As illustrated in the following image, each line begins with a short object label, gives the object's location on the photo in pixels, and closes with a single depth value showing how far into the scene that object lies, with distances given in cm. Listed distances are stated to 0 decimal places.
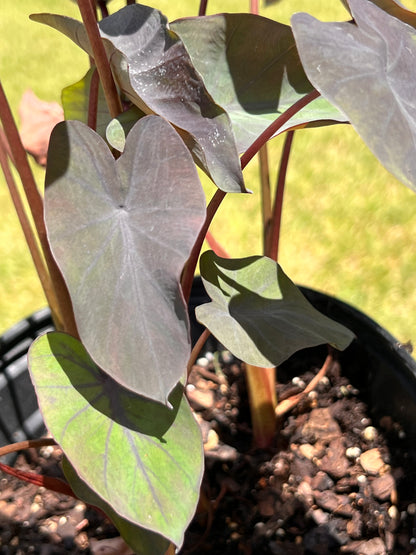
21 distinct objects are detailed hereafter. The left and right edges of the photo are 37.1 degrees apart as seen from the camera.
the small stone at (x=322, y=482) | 89
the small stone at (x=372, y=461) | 89
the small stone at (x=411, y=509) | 83
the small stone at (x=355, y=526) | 83
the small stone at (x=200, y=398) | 100
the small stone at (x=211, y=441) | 94
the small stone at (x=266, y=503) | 86
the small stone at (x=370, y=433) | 94
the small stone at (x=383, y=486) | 86
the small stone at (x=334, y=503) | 86
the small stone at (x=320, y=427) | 94
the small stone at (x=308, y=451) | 93
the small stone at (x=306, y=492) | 87
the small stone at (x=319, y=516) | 85
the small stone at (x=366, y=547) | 81
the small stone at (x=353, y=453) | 92
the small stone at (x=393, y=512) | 84
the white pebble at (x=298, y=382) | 100
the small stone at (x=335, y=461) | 90
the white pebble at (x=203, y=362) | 108
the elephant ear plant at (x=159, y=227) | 49
